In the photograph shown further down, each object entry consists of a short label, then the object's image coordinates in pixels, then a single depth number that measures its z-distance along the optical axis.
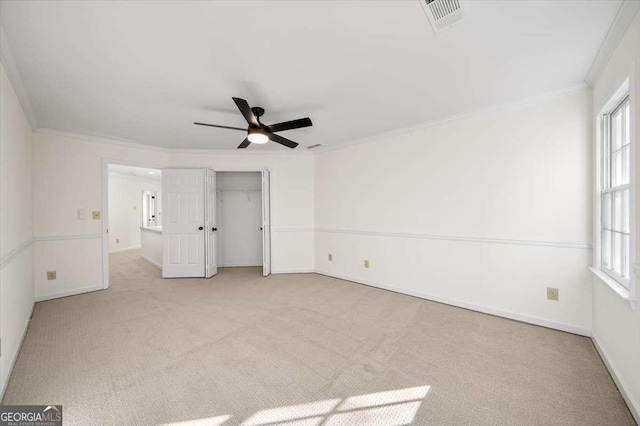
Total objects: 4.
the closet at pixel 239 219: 5.70
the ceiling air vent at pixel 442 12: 1.50
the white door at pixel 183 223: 4.70
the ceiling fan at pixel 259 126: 2.48
